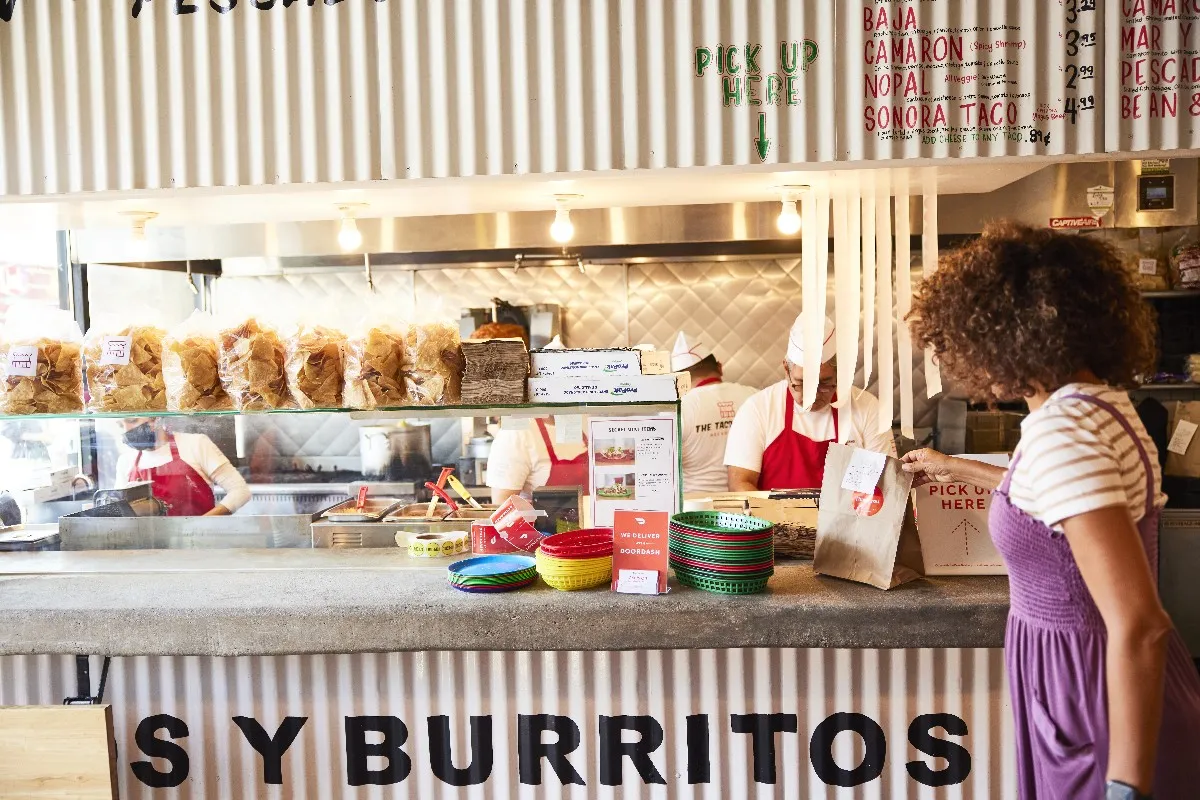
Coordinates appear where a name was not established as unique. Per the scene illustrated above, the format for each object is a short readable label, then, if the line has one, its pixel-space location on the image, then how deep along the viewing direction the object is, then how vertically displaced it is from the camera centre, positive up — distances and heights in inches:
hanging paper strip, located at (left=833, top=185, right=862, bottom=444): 112.2 +7.9
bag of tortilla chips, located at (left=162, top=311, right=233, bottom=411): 99.7 -1.0
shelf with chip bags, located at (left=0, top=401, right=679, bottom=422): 97.9 -6.2
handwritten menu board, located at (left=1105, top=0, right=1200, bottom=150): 92.4 +27.1
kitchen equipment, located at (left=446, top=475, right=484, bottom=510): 123.0 -18.3
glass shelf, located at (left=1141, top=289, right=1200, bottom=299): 197.3 +8.6
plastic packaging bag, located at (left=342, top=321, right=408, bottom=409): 98.9 -1.3
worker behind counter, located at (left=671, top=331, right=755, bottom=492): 199.8 -18.8
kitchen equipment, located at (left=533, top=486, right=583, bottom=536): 107.2 -18.7
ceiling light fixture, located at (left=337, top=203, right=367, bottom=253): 118.7 +17.8
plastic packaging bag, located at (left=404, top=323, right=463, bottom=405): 99.7 -1.2
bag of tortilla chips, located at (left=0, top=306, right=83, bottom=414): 101.2 +0.1
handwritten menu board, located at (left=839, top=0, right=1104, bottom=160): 93.2 +26.8
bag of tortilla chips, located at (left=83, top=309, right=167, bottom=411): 101.0 -0.6
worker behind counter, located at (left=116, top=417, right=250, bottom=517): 114.8 -13.3
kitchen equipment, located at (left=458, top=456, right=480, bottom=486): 229.7 -30.5
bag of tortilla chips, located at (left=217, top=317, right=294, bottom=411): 99.5 -0.9
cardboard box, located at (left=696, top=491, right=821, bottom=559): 103.0 -22.7
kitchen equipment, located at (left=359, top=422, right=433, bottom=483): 217.3 -23.0
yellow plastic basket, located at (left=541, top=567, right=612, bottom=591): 91.1 -23.1
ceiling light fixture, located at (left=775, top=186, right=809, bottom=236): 110.2 +17.2
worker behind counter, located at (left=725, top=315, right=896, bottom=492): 172.2 -16.7
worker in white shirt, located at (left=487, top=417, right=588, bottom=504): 163.8 -19.8
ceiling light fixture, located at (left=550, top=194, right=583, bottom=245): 115.1 +16.9
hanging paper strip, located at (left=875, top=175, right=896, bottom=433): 113.0 +9.7
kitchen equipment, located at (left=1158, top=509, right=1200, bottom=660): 179.9 -46.5
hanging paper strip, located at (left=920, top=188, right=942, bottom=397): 106.3 +11.8
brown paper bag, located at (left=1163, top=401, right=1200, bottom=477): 195.3 -25.8
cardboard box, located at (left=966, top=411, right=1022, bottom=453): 226.2 -23.3
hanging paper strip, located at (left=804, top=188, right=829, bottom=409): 112.6 +3.9
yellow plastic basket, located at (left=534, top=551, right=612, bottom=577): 91.0 -21.5
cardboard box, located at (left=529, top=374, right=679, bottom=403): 97.7 -4.3
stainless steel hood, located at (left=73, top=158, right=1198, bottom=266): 165.5 +24.0
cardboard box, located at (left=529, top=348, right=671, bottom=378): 99.0 -1.5
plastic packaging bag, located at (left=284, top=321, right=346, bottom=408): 99.3 -1.2
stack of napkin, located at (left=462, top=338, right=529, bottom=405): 100.3 -2.2
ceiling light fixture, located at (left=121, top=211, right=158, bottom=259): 118.1 +18.5
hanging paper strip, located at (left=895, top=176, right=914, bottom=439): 106.7 +7.1
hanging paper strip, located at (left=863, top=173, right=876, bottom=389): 113.1 +10.6
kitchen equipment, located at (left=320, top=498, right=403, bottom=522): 116.5 -20.4
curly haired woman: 62.2 -11.2
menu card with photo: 99.0 -12.8
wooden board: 93.3 -40.2
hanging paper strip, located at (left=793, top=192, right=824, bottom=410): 112.7 +9.7
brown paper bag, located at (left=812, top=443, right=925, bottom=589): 89.2 -18.9
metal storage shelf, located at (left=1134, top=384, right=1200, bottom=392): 199.2 -12.0
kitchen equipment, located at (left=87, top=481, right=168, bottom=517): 114.0 -17.7
